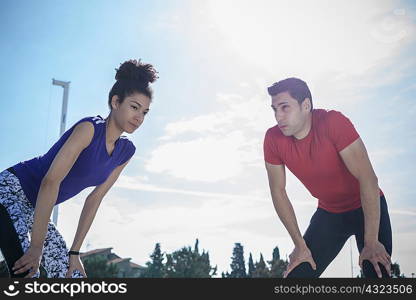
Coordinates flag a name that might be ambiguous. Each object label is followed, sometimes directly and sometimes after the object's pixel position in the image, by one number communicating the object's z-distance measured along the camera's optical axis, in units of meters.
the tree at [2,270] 24.09
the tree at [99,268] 42.66
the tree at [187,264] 53.72
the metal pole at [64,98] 21.56
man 4.29
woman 3.49
